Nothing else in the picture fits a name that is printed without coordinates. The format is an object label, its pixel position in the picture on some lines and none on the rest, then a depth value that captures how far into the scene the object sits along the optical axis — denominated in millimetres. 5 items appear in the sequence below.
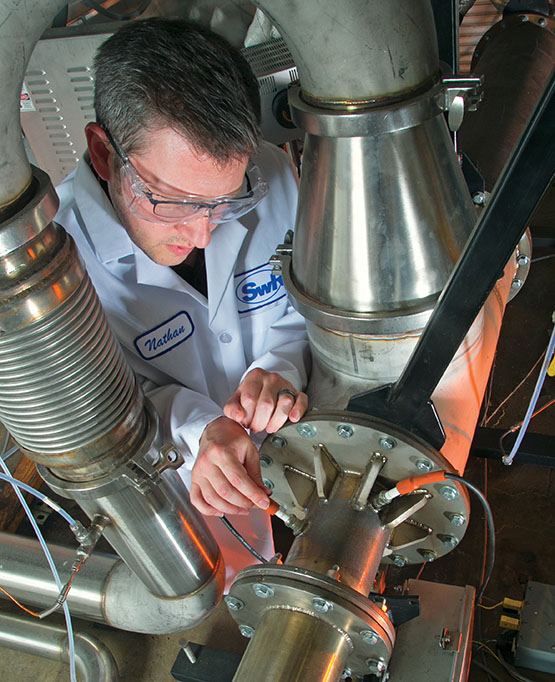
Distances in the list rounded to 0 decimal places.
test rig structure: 604
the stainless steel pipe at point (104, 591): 1352
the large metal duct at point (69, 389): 651
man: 896
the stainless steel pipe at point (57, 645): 1456
